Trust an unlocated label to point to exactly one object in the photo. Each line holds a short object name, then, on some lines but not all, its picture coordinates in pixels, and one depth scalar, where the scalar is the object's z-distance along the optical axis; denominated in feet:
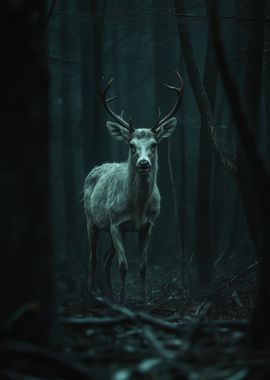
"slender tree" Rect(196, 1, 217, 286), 98.99
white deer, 81.30
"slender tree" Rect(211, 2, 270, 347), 38.93
